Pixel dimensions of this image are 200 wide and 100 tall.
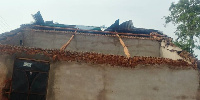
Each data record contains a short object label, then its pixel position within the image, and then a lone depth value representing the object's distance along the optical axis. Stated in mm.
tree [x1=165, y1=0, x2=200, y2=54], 17484
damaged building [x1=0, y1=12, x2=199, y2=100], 6195
